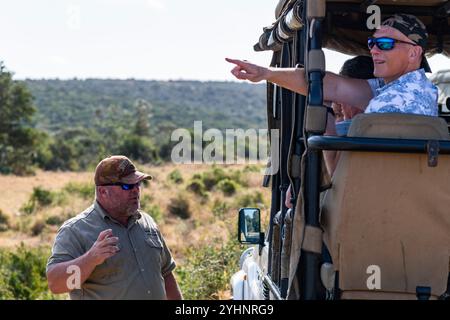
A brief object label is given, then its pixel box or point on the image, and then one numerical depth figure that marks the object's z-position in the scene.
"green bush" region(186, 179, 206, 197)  26.77
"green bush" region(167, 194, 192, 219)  23.43
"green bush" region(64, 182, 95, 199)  25.65
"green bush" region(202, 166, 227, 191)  28.61
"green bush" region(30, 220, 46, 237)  21.52
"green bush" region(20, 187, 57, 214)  24.05
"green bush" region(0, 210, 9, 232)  22.22
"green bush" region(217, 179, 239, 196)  26.61
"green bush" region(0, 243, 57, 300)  12.28
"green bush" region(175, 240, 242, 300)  10.66
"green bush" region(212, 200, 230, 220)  18.47
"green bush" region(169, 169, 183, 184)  32.34
